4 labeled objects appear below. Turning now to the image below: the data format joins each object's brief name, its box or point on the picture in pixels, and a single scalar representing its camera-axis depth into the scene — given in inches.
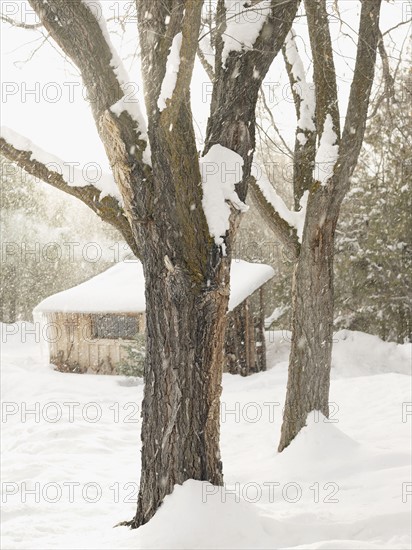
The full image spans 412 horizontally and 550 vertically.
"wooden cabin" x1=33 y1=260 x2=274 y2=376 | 676.7
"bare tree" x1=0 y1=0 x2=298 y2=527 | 173.2
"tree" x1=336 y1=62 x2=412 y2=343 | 792.9
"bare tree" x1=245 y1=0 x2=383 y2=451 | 260.7
